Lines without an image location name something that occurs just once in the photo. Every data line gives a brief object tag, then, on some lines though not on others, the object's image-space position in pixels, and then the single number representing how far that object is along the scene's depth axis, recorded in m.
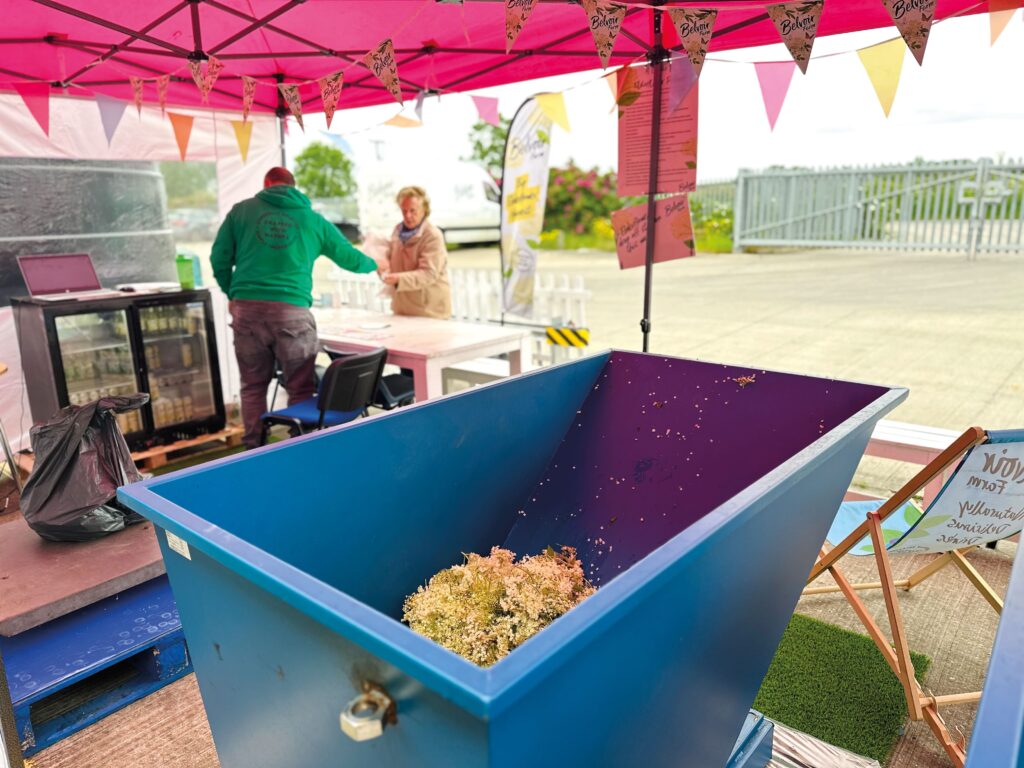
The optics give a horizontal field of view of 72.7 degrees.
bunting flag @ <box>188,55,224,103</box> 3.85
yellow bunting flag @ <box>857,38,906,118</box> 3.37
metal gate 12.61
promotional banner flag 5.52
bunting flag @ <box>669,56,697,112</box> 3.53
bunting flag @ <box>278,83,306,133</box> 4.68
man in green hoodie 4.18
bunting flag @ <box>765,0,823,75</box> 2.91
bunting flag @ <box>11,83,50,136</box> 4.55
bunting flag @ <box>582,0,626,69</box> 3.01
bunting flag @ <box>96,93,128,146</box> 4.77
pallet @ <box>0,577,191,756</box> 2.27
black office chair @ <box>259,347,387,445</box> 3.74
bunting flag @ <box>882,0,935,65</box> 2.61
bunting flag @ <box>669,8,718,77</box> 3.06
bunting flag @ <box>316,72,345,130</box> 4.33
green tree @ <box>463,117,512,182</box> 18.95
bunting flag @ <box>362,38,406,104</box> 3.57
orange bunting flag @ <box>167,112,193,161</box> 5.17
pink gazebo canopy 3.58
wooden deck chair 2.00
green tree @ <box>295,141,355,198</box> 21.45
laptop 4.58
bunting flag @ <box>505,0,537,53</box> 2.86
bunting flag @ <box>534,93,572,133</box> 4.79
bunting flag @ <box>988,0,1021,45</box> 2.96
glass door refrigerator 4.57
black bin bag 2.75
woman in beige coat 5.02
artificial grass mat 2.27
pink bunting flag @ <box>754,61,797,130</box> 3.84
